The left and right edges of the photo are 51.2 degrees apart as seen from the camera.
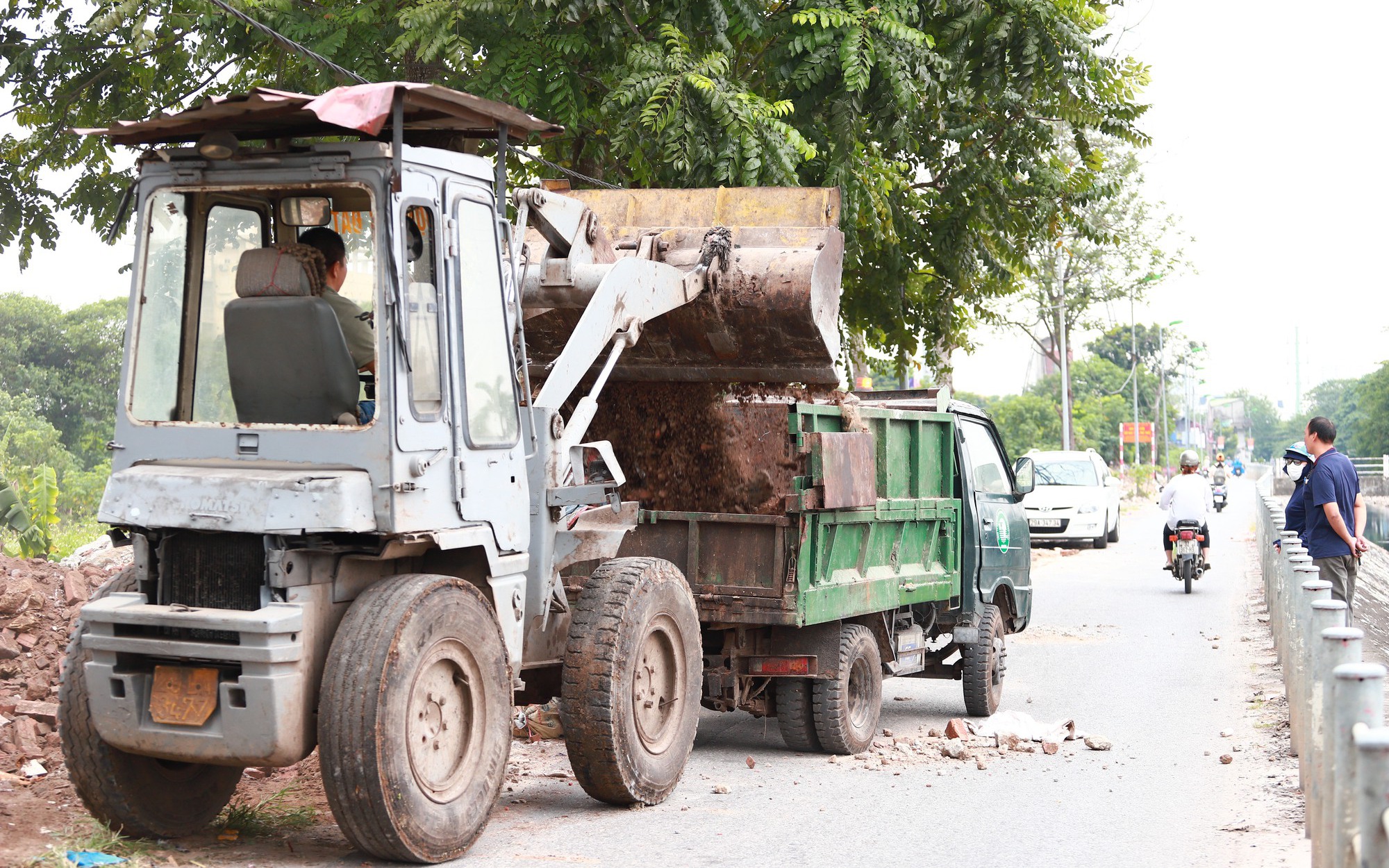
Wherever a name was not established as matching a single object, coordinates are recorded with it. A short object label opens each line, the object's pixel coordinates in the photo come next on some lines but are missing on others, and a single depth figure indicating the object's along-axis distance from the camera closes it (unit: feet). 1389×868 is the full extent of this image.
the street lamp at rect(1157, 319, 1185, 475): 253.34
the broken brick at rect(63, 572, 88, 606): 34.24
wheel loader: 17.97
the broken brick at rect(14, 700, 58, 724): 25.71
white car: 88.28
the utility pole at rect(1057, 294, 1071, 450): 135.54
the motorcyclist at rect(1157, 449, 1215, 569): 65.05
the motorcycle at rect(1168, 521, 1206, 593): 63.26
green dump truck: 27.30
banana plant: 44.32
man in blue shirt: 34.83
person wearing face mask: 37.11
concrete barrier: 11.87
